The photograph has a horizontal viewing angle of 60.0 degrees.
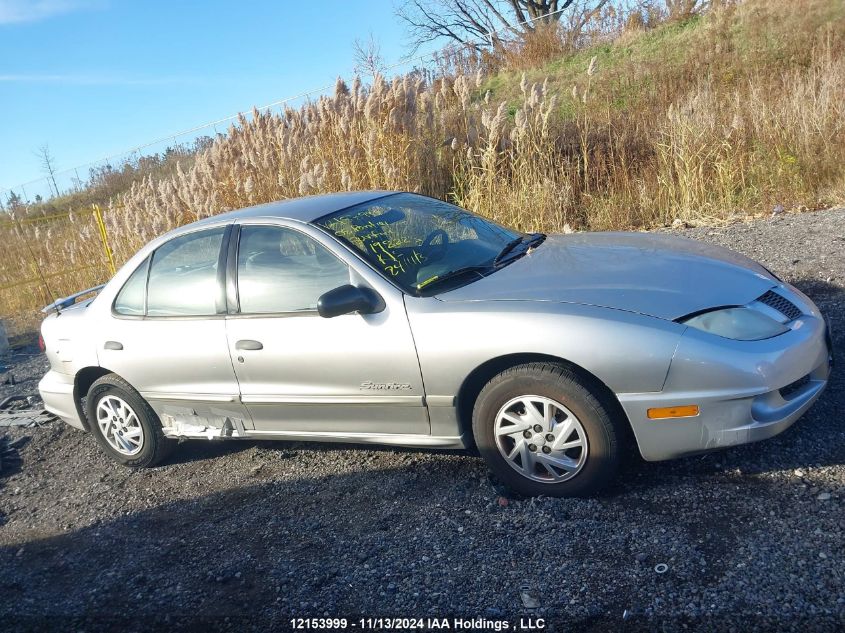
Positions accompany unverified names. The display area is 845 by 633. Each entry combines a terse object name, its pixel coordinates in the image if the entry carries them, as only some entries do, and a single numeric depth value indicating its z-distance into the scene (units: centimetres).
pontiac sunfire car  333
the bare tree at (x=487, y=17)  2798
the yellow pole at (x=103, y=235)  1188
